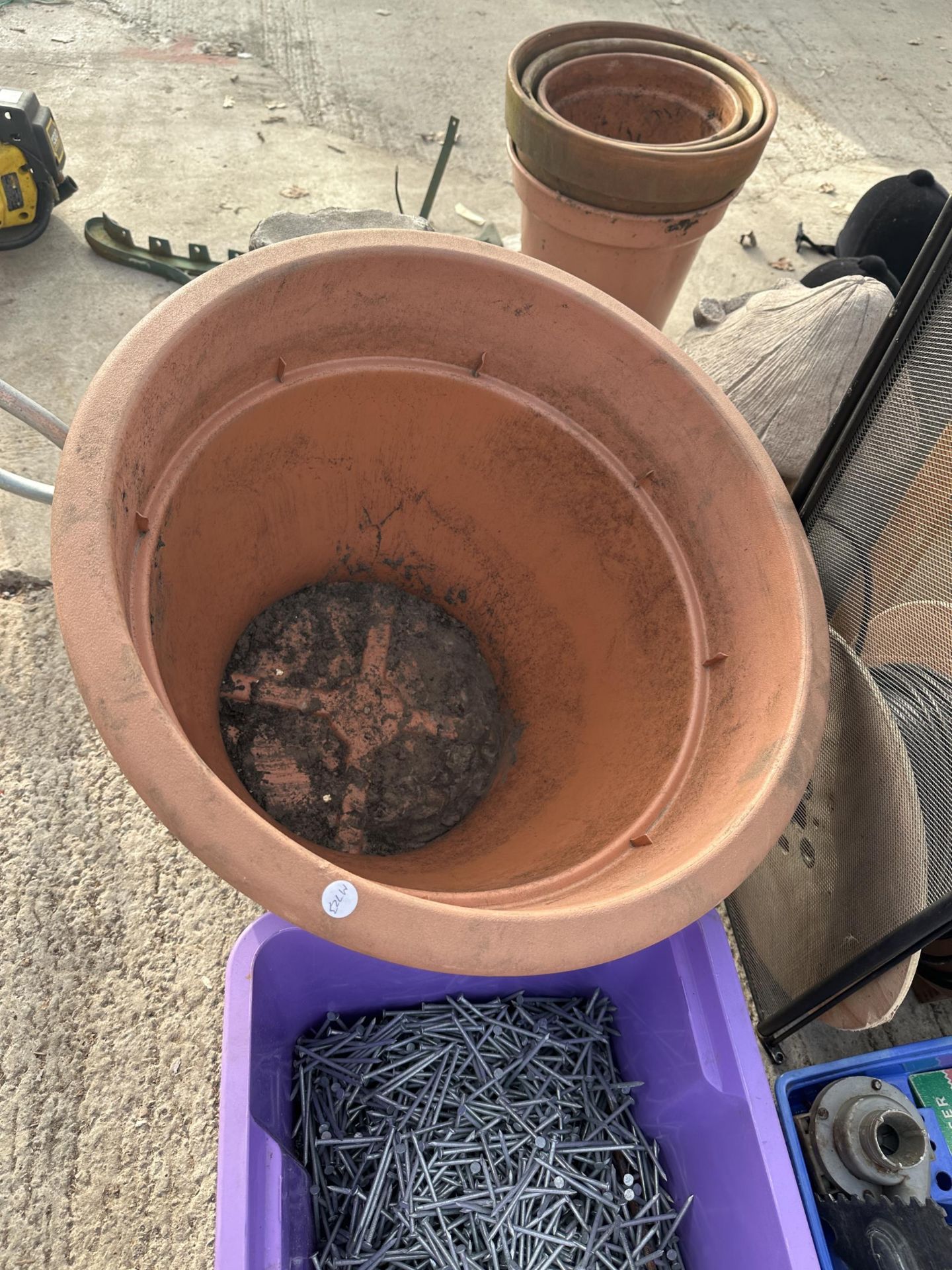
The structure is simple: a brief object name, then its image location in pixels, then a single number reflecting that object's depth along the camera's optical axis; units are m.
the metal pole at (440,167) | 2.50
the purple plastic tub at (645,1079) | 0.98
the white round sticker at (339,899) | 0.77
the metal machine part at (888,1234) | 1.08
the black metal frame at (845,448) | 1.13
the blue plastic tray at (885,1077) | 1.23
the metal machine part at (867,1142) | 1.19
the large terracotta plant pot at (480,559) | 0.81
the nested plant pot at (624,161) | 1.82
